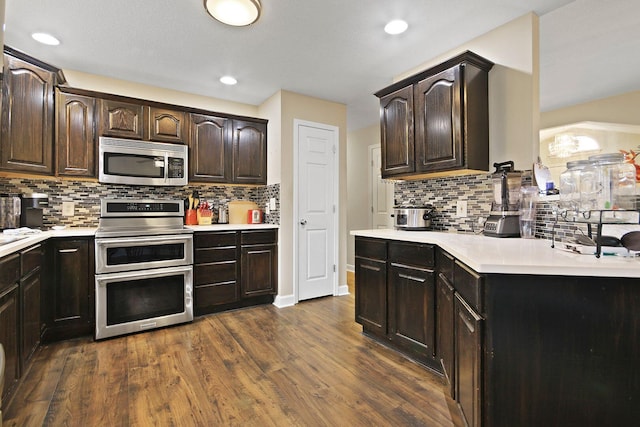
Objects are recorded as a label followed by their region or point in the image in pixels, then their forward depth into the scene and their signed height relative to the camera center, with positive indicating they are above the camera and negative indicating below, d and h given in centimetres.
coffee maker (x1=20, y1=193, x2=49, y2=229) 269 +6
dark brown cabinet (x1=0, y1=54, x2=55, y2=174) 244 +82
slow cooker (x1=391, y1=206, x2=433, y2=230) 267 -3
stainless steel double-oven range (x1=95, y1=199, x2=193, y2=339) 268 -46
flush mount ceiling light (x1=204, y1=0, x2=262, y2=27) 202 +137
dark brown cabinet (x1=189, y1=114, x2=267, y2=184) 353 +77
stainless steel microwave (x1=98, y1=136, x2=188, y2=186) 303 +55
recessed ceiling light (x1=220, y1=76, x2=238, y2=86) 332 +146
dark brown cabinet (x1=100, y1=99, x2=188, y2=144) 306 +97
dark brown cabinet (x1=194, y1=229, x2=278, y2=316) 320 -57
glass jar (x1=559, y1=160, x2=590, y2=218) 155 +12
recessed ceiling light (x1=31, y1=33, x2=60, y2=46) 249 +144
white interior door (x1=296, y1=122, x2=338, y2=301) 376 +7
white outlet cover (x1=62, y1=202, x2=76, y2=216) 310 +8
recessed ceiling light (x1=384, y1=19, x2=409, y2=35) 232 +142
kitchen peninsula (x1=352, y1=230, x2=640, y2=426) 112 -47
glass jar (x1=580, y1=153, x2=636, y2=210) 138 +12
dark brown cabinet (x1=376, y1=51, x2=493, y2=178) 230 +75
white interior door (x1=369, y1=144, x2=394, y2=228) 501 +31
